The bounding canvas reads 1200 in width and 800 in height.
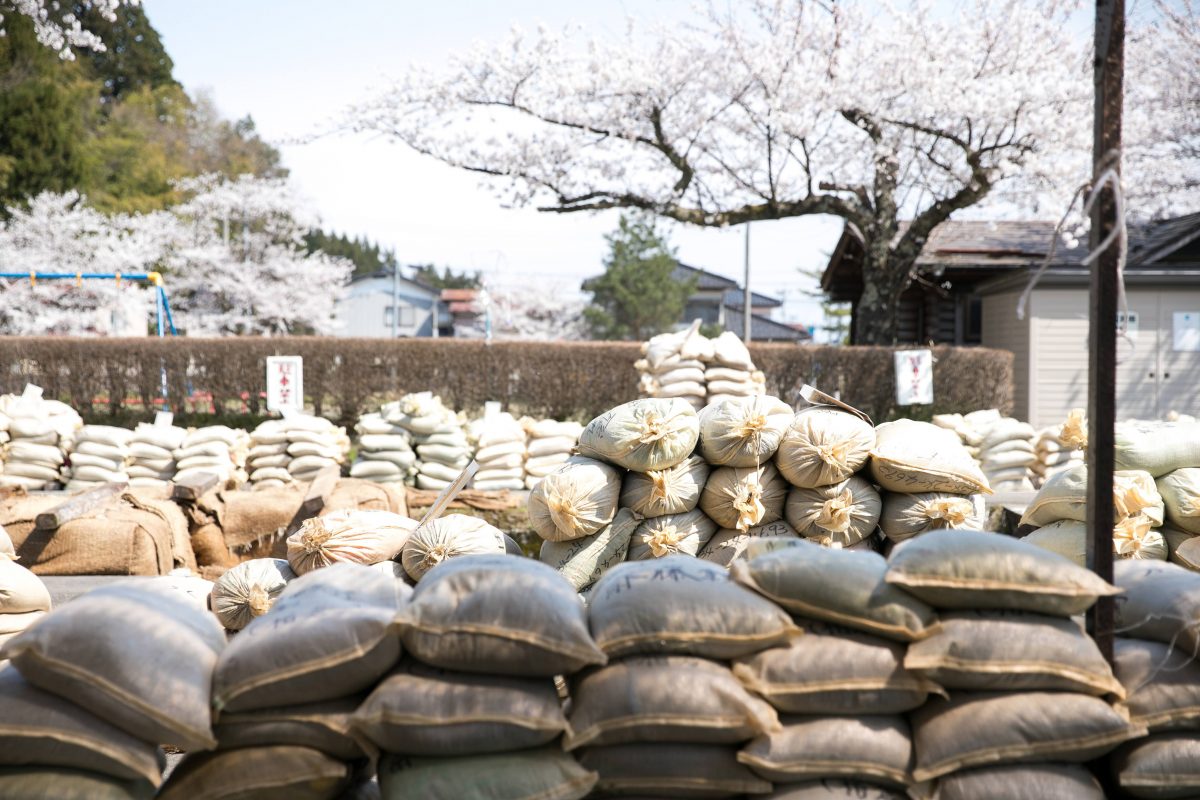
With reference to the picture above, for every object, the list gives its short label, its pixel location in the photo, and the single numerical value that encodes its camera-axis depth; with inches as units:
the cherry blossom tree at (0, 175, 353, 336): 1083.3
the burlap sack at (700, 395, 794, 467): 153.4
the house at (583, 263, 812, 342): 2233.0
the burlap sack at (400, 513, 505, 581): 145.2
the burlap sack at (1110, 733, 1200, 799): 84.6
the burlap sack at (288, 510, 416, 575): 148.5
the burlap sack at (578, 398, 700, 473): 153.2
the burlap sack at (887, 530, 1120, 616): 86.4
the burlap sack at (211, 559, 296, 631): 140.5
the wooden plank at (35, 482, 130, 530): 212.2
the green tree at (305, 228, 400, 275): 2773.1
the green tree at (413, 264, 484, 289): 2960.1
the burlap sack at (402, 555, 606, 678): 83.4
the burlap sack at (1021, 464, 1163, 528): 142.3
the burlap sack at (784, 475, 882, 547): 151.0
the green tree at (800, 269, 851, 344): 1550.6
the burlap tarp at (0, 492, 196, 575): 214.1
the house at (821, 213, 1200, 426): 668.1
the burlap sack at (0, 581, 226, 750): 79.7
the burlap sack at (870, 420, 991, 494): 152.2
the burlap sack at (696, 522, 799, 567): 158.1
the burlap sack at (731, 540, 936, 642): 86.7
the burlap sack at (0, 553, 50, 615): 150.5
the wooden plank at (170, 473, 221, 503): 247.6
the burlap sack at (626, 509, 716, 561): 155.7
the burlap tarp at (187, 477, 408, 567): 246.1
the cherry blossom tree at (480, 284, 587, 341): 1886.1
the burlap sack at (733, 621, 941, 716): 84.8
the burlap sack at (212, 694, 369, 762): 83.4
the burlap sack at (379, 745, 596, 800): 81.4
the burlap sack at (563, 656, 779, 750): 82.0
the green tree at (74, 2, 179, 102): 1941.4
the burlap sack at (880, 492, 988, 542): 152.1
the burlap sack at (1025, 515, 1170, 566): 141.9
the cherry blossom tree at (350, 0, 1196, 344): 605.3
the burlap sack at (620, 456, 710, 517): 156.5
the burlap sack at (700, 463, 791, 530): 155.1
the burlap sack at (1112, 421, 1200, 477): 149.0
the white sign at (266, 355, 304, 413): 477.7
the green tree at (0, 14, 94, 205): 1168.8
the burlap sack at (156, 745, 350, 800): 82.4
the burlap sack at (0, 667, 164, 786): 79.6
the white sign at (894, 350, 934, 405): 518.0
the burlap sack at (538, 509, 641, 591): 157.6
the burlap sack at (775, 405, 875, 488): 149.4
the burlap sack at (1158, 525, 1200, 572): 140.5
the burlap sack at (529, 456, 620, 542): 153.1
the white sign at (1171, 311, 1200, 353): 668.7
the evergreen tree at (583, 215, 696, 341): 1728.6
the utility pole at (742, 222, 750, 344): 1210.0
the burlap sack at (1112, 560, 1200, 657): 87.7
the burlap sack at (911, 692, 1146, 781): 83.0
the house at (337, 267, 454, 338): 2504.9
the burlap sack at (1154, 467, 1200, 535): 145.9
